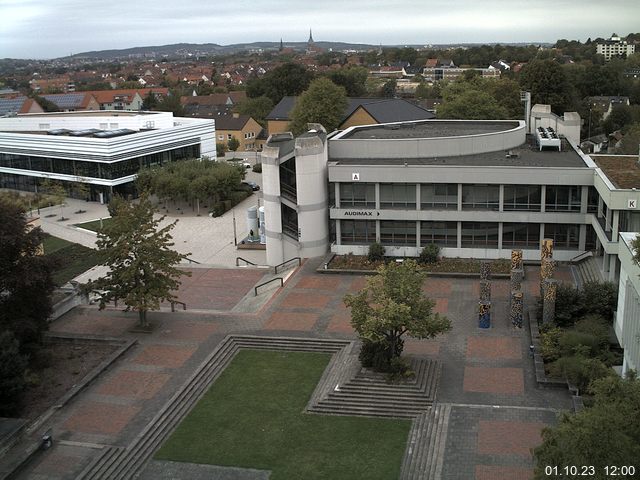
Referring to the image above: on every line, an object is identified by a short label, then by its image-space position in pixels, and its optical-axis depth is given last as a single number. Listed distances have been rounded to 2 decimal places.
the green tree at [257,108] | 105.81
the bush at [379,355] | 26.80
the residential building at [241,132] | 96.56
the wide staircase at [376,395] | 24.91
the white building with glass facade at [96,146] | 66.06
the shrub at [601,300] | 30.58
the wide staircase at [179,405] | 22.08
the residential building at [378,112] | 77.69
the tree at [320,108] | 74.81
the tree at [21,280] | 28.11
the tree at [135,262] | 31.45
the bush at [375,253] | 40.84
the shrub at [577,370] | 22.61
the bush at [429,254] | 39.91
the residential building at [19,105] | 122.29
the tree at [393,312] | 25.64
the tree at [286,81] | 112.00
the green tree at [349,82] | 112.69
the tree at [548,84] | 84.00
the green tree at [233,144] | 93.81
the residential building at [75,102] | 135.50
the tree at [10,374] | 24.44
